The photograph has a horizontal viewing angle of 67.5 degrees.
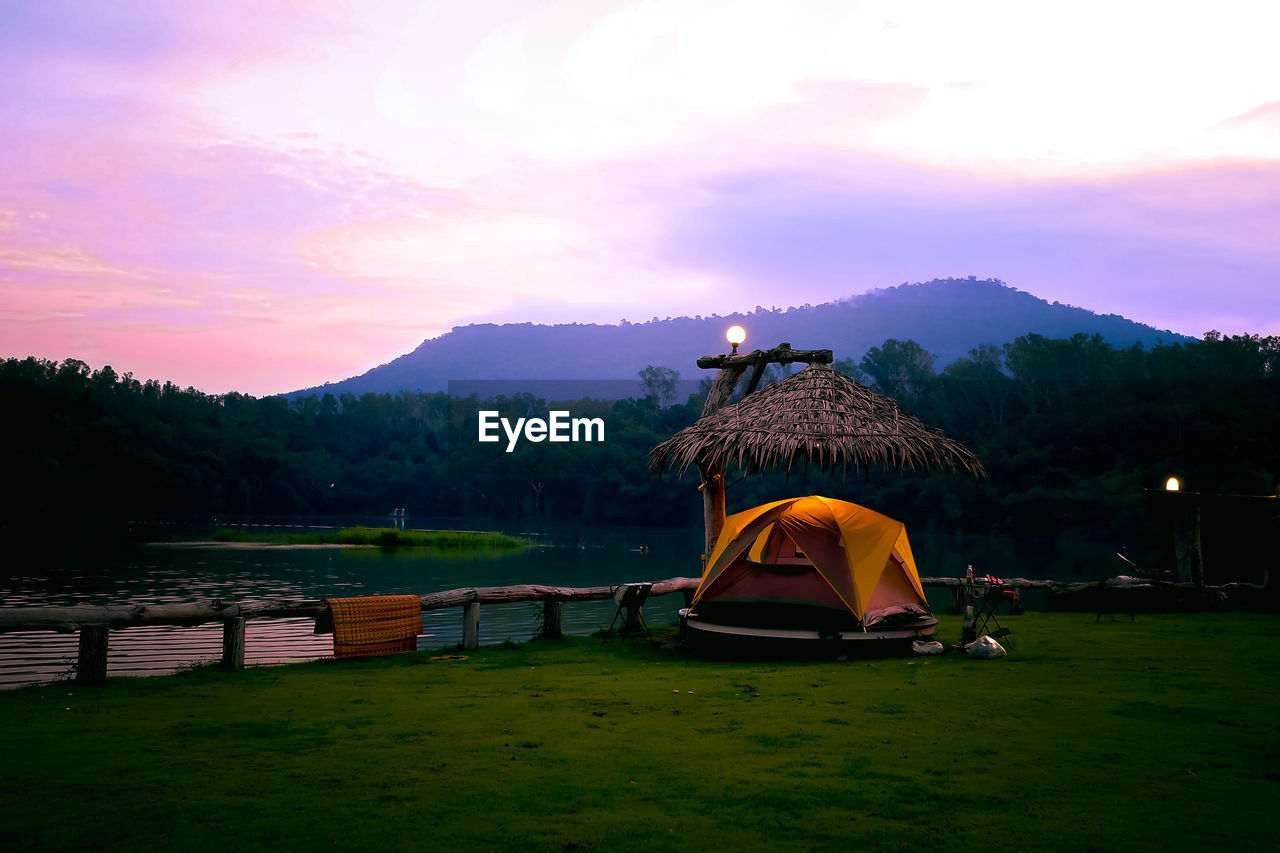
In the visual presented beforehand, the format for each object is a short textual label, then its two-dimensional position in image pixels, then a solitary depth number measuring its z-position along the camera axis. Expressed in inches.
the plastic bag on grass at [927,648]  521.7
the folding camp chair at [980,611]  545.0
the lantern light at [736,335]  645.3
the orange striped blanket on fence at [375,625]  508.4
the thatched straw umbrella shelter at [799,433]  578.6
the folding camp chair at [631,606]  592.7
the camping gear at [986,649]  502.9
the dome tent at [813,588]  519.5
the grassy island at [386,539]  2274.9
